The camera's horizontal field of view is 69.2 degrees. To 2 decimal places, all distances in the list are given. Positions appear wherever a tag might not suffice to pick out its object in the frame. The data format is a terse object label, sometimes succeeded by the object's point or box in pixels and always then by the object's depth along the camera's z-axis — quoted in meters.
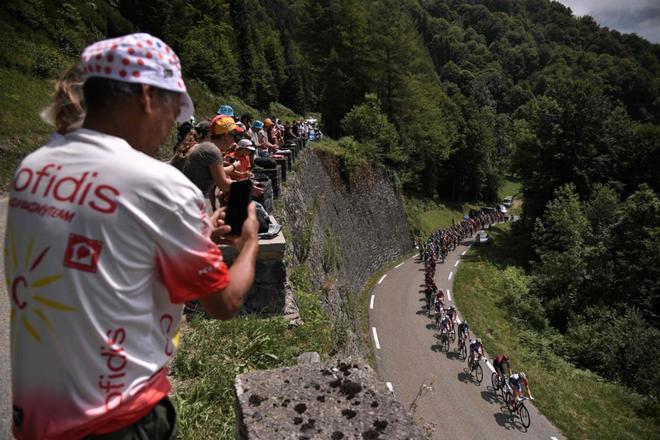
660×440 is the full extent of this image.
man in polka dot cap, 1.60
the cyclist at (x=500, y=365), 17.12
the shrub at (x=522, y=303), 27.20
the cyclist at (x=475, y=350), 18.36
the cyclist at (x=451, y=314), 21.45
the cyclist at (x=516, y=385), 15.81
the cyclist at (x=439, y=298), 23.17
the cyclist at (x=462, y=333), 20.62
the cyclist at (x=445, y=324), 21.36
